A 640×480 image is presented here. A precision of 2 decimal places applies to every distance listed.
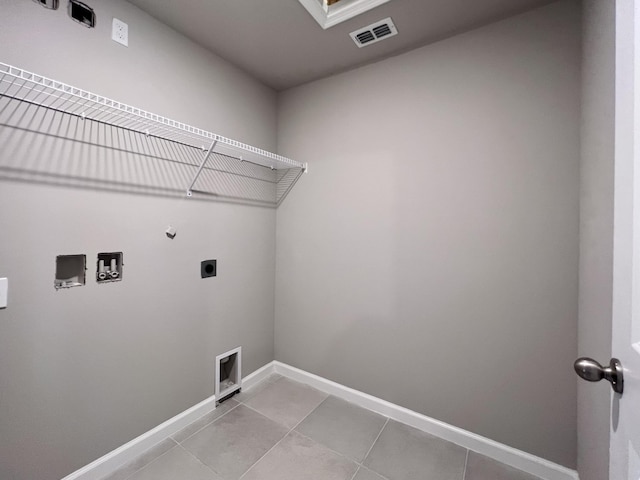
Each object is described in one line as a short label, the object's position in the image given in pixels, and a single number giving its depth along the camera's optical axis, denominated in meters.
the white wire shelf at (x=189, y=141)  1.14
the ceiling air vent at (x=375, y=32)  1.56
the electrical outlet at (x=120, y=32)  1.38
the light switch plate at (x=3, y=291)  1.08
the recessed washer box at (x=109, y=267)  1.36
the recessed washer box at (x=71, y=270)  1.27
